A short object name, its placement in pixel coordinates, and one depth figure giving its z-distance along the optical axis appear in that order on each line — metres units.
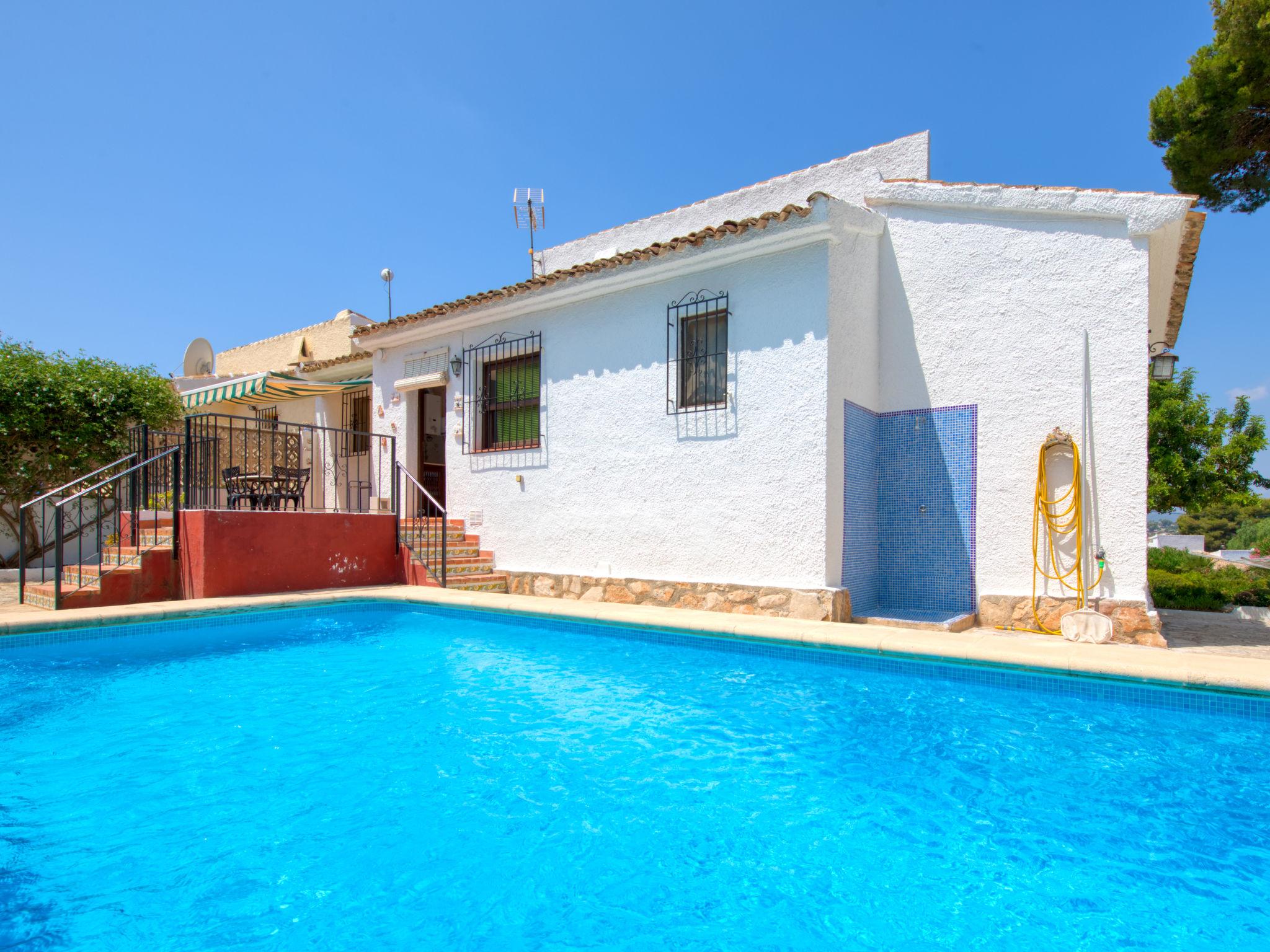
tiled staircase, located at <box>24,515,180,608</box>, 7.38
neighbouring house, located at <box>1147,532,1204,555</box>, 40.97
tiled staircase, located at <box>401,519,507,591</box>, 9.42
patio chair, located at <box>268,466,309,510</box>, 9.66
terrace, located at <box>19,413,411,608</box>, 7.78
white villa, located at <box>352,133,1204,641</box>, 6.74
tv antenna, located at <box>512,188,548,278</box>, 14.70
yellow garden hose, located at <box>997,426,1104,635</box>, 6.70
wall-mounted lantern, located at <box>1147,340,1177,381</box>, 7.67
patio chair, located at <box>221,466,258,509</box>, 9.53
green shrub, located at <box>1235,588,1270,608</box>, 11.08
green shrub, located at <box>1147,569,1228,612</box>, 10.33
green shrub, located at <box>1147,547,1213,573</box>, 16.17
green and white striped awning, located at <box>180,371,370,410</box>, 12.24
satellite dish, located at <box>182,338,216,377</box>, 16.66
